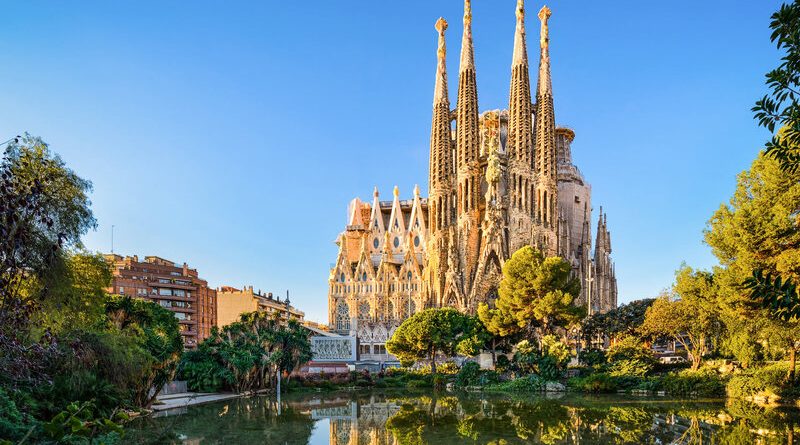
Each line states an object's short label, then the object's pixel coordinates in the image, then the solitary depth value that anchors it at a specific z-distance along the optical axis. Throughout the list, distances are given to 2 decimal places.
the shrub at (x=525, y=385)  35.66
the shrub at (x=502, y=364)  39.81
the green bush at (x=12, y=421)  9.80
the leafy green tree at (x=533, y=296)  39.56
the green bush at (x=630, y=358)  34.44
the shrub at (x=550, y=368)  36.19
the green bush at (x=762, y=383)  25.09
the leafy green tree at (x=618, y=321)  42.47
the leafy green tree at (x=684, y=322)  31.16
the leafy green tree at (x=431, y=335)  40.62
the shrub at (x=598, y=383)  33.09
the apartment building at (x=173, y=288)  64.56
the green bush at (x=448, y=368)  42.71
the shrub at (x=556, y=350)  36.59
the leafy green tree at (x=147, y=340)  23.02
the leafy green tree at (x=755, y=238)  21.44
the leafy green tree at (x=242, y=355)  32.19
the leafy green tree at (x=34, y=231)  8.39
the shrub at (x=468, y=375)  38.72
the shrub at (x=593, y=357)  38.06
